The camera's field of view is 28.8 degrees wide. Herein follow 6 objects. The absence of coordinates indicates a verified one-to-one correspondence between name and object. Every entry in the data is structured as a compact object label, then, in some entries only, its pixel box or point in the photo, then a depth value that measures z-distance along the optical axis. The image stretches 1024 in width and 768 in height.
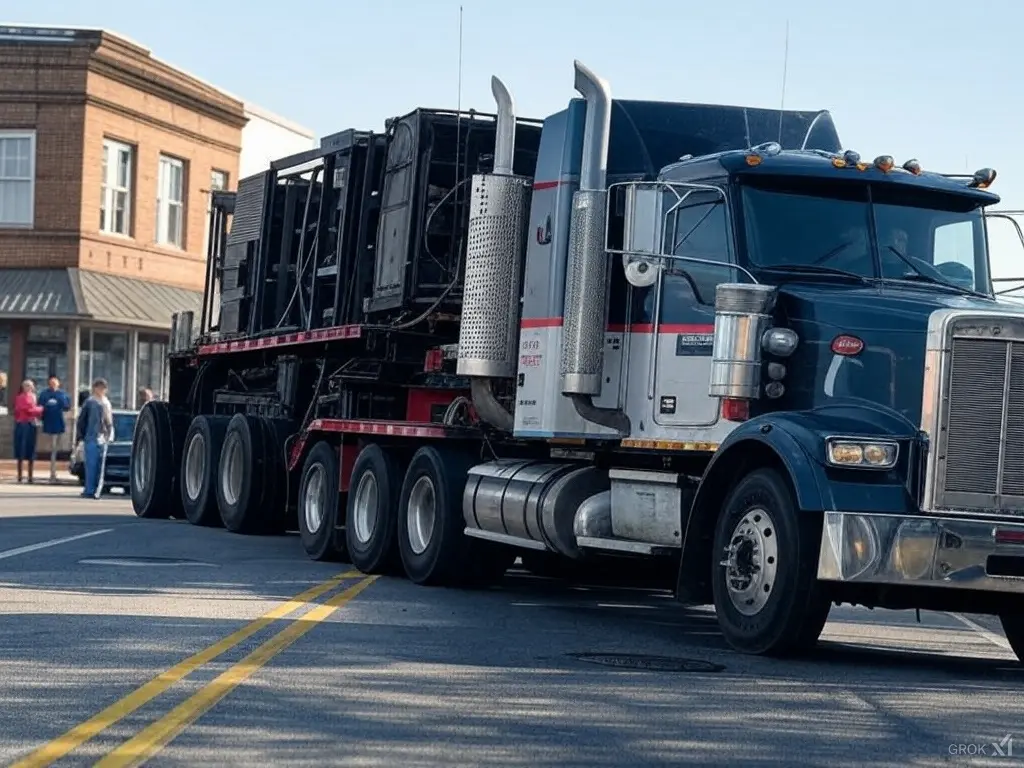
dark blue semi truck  10.63
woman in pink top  34.19
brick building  39.75
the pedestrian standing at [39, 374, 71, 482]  34.78
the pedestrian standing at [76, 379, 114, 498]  29.75
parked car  32.78
